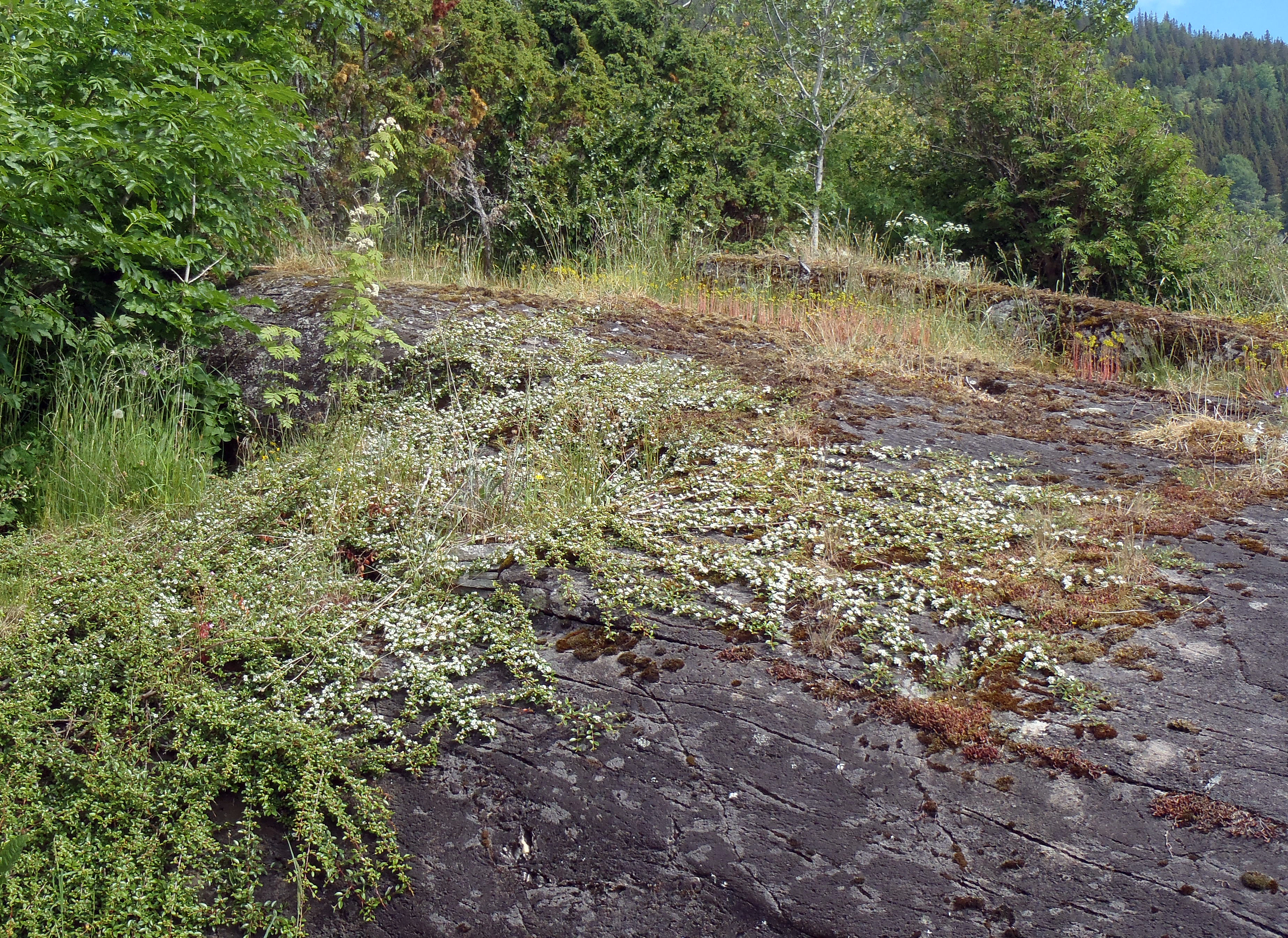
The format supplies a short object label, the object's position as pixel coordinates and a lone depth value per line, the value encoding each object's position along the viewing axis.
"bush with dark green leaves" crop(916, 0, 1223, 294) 10.27
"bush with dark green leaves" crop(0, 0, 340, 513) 4.55
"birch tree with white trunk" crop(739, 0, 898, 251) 14.41
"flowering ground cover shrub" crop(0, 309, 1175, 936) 2.45
